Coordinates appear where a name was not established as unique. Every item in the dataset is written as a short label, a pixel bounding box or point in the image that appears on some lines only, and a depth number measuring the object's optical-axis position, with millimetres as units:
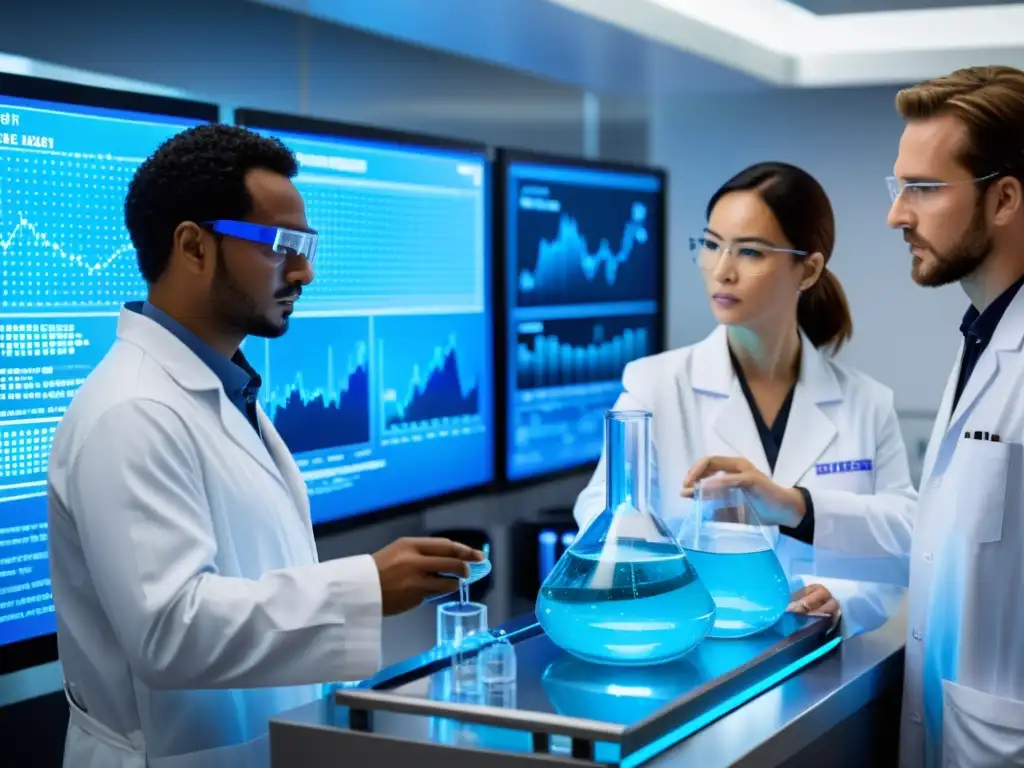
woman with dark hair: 2246
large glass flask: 1295
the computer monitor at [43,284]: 1718
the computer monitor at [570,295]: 3018
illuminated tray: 1145
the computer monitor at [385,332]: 2322
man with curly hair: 1302
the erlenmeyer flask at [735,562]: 1488
